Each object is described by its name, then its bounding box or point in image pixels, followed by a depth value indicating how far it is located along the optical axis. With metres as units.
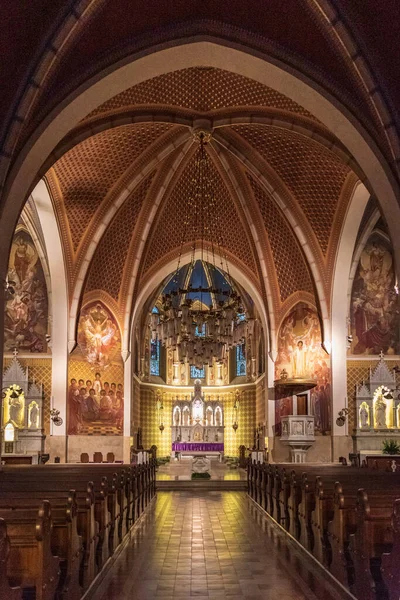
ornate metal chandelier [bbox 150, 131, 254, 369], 18.58
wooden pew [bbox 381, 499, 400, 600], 5.13
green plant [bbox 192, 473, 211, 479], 24.30
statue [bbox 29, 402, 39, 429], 23.58
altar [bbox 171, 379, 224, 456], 27.75
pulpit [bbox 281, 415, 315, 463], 23.72
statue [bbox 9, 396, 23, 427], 23.42
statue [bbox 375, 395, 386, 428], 23.23
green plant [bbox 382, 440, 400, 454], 20.06
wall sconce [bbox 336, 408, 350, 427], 23.25
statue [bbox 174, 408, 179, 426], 33.08
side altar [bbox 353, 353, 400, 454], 23.11
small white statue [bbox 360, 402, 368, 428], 23.30
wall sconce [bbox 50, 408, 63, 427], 23.53
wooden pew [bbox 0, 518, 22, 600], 4.33
